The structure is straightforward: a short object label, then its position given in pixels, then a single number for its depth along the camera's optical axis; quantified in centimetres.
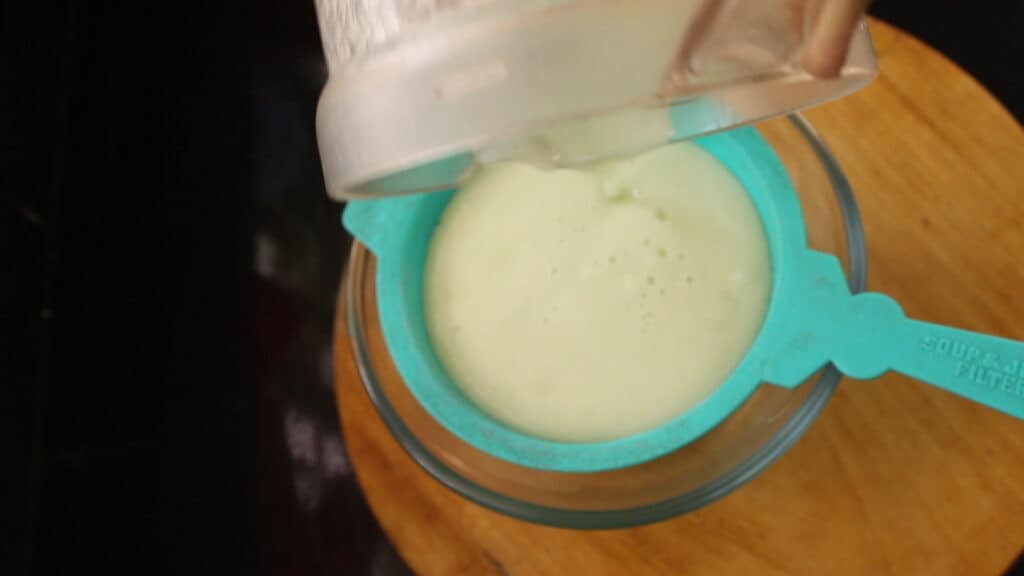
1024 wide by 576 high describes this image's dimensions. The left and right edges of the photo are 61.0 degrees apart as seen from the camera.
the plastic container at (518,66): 32
